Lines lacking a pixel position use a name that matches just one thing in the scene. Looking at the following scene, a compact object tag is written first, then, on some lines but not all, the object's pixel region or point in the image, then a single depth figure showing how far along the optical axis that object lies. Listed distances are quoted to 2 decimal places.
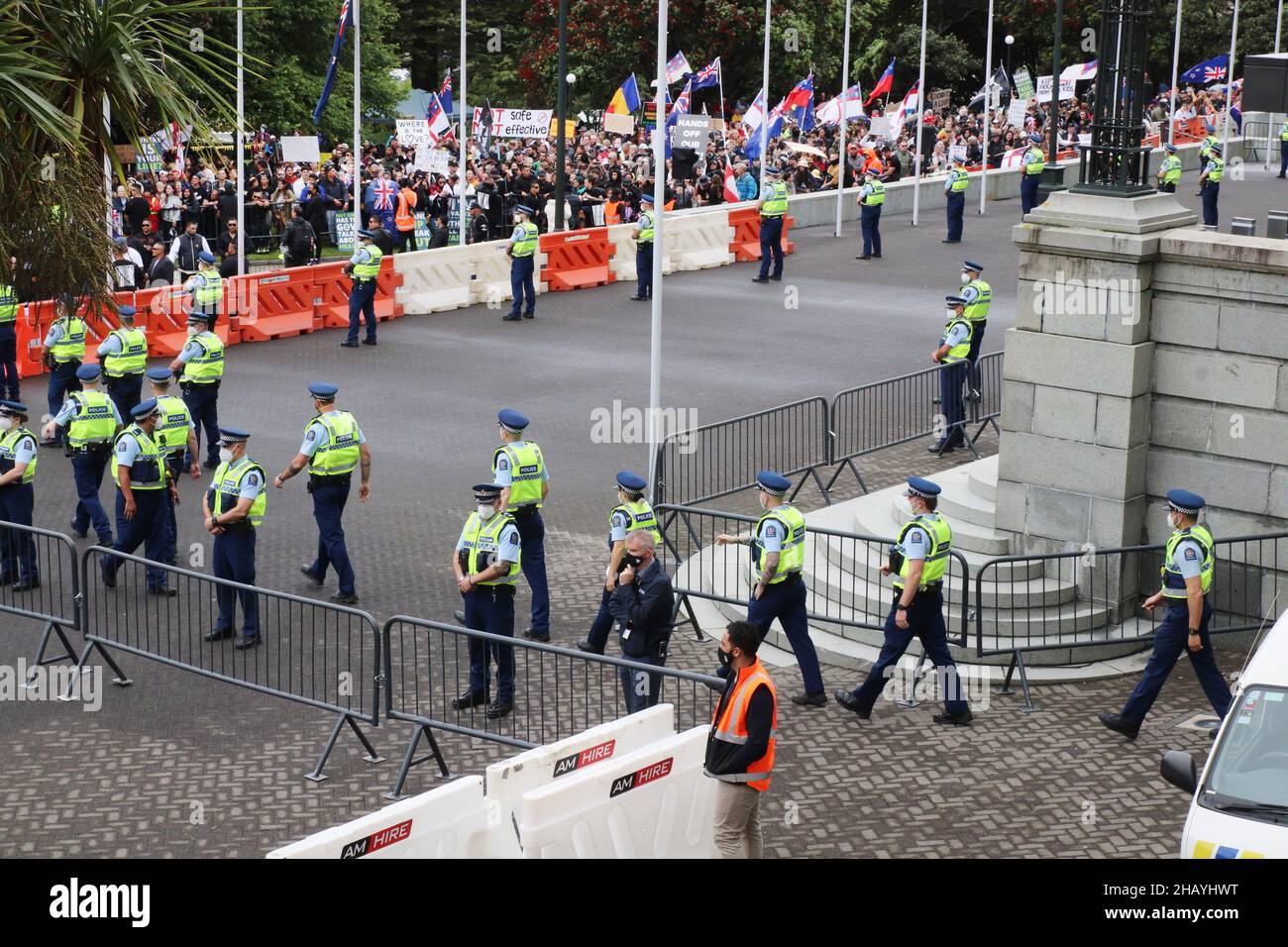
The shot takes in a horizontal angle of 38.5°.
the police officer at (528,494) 14.52
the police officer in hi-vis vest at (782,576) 13.05
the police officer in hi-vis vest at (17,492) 15.22
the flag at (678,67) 35.91
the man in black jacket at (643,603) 12.48
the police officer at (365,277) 25.56
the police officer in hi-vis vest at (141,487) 15.23
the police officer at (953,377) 20.36
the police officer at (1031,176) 38.09
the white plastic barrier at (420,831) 8.25
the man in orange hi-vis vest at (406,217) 33.66
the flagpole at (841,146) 34.75
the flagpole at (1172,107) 44.25
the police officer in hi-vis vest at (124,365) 19.41
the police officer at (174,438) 16.28
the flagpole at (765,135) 35.01
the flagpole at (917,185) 37.75
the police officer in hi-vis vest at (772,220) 31.77
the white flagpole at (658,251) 17.62
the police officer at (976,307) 21.17
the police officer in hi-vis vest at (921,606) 12.77
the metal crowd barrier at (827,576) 14.55
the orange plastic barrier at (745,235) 34.38
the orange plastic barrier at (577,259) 30.95
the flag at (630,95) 38.69
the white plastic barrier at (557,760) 9.39
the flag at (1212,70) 47.31
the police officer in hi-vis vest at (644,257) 28.97
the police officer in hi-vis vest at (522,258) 27.62
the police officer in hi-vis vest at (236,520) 14.02
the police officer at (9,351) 21.22
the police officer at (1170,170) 35.75
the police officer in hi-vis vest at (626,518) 13.53
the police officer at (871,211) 33.41
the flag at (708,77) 37.38
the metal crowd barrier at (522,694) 11.91
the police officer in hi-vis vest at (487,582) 12.71
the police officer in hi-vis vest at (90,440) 16.33
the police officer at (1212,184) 36.16
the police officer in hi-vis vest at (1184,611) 12.30
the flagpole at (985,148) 39.88
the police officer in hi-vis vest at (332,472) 15.21
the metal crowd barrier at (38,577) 14.16
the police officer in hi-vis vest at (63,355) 19.80
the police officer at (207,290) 21.52
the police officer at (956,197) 35.28
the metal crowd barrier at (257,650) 12.66
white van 8.62
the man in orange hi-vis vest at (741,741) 9.68
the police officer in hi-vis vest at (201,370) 18.73
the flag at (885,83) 37.70
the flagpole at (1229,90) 45.03
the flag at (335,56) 28.62
